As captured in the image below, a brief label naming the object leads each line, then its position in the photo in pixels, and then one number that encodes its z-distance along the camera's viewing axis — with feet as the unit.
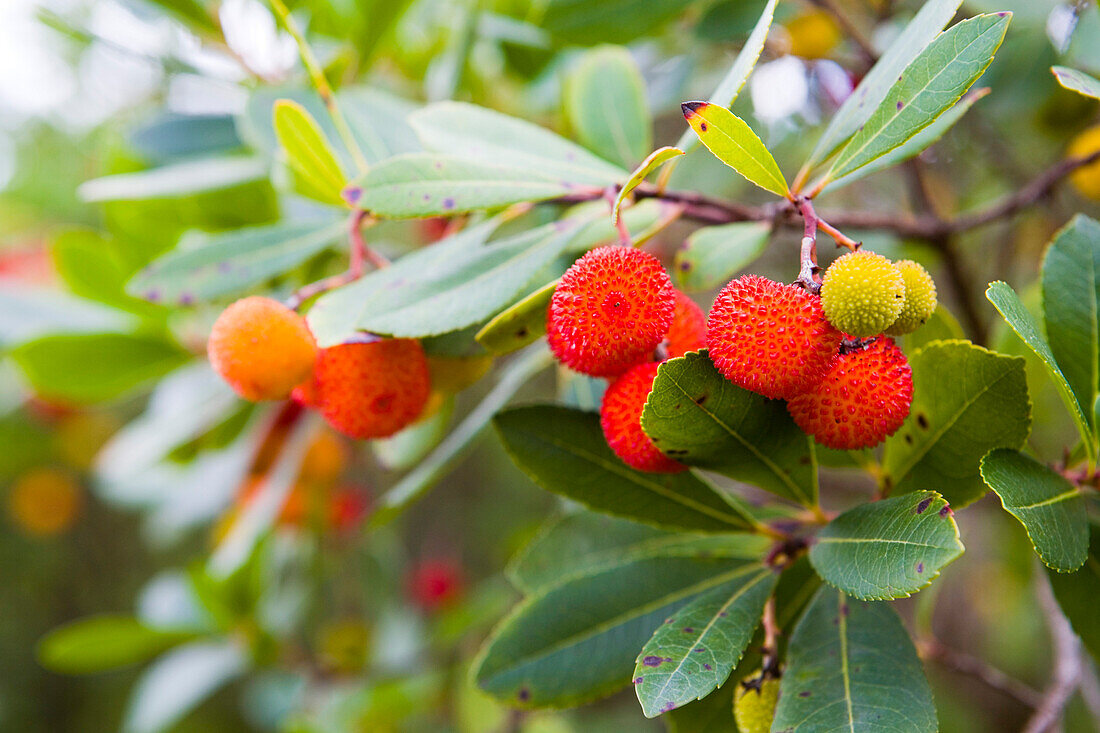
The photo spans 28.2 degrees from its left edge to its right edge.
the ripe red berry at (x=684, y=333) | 1.20
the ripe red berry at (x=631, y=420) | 1.17
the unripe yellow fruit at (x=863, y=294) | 1.11
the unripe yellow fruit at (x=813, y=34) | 1.92
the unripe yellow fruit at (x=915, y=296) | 1.13
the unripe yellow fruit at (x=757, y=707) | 1.19
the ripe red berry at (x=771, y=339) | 1.11
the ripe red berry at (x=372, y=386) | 1.24
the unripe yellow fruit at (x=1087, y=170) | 1.50
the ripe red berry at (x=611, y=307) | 1.15
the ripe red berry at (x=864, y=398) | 1.12
